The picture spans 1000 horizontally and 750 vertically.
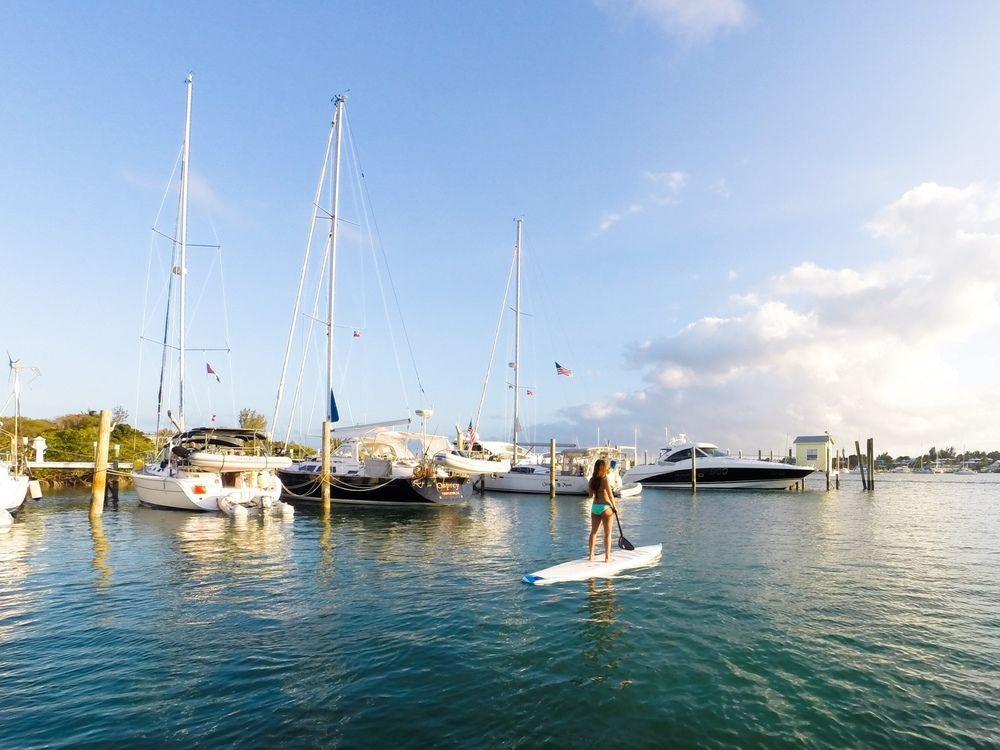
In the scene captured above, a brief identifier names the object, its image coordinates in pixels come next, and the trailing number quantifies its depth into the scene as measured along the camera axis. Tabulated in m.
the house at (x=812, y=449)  78.75
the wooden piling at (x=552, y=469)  41.44
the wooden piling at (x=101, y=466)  21.70
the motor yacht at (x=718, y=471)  50.41
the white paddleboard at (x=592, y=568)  11.98
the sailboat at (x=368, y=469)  29.61
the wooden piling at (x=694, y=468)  47.62
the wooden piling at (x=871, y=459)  52.54
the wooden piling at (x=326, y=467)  25.94
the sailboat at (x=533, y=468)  44.47
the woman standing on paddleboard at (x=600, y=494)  11.85
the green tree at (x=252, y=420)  69.44
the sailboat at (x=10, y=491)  21.45
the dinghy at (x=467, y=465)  30.05
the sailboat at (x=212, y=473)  25.30
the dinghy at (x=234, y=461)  25.08
